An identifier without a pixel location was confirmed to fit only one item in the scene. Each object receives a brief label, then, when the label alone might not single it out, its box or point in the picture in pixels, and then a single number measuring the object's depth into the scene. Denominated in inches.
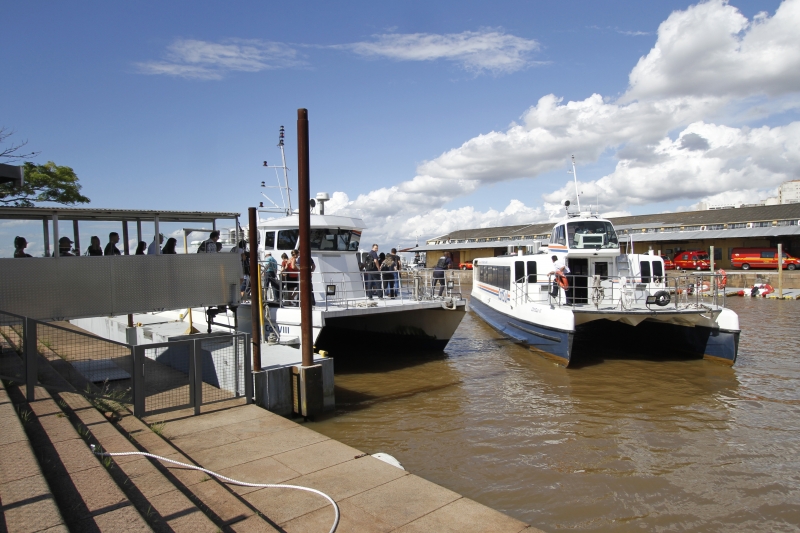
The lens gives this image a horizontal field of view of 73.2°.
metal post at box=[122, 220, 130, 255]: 395.9
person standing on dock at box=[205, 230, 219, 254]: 422.9
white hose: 188.9
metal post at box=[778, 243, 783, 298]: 1059.7
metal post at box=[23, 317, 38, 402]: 249.1
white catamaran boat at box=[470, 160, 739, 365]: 490.9
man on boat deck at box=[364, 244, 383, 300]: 559.8
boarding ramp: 335.0
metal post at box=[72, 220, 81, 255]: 371.9
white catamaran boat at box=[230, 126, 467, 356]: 500.4
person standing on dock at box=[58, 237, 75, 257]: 358.3
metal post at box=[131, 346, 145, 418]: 265.7
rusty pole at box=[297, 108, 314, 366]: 324.8
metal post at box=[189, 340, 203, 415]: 283.4
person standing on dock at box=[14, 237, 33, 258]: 340.8
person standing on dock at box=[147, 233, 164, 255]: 400.0
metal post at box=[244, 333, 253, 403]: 309.7
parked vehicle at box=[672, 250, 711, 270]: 1400.1
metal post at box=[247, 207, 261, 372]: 335.0
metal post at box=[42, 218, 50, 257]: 354.9
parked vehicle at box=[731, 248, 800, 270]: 1307.8
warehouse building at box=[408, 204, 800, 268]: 1444.4
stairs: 147.3
